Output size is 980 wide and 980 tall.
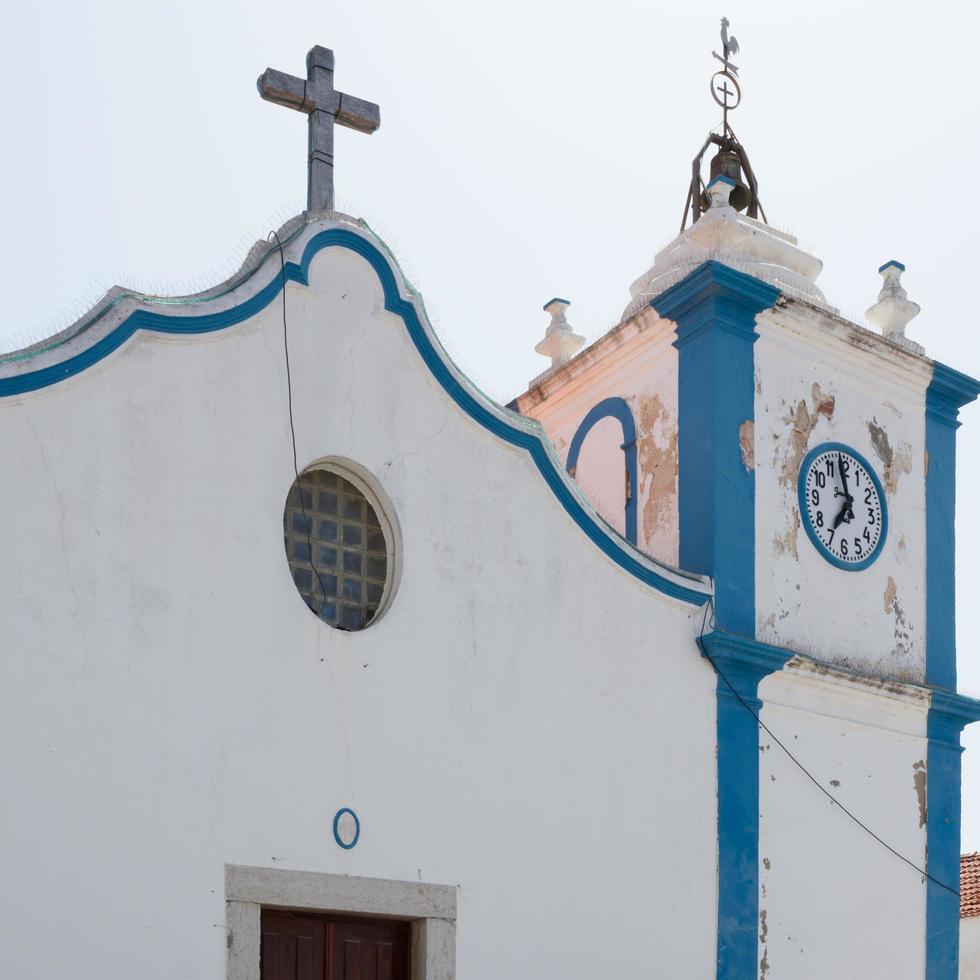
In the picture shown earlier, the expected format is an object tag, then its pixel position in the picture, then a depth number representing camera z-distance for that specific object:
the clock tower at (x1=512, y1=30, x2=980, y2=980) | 21.30
